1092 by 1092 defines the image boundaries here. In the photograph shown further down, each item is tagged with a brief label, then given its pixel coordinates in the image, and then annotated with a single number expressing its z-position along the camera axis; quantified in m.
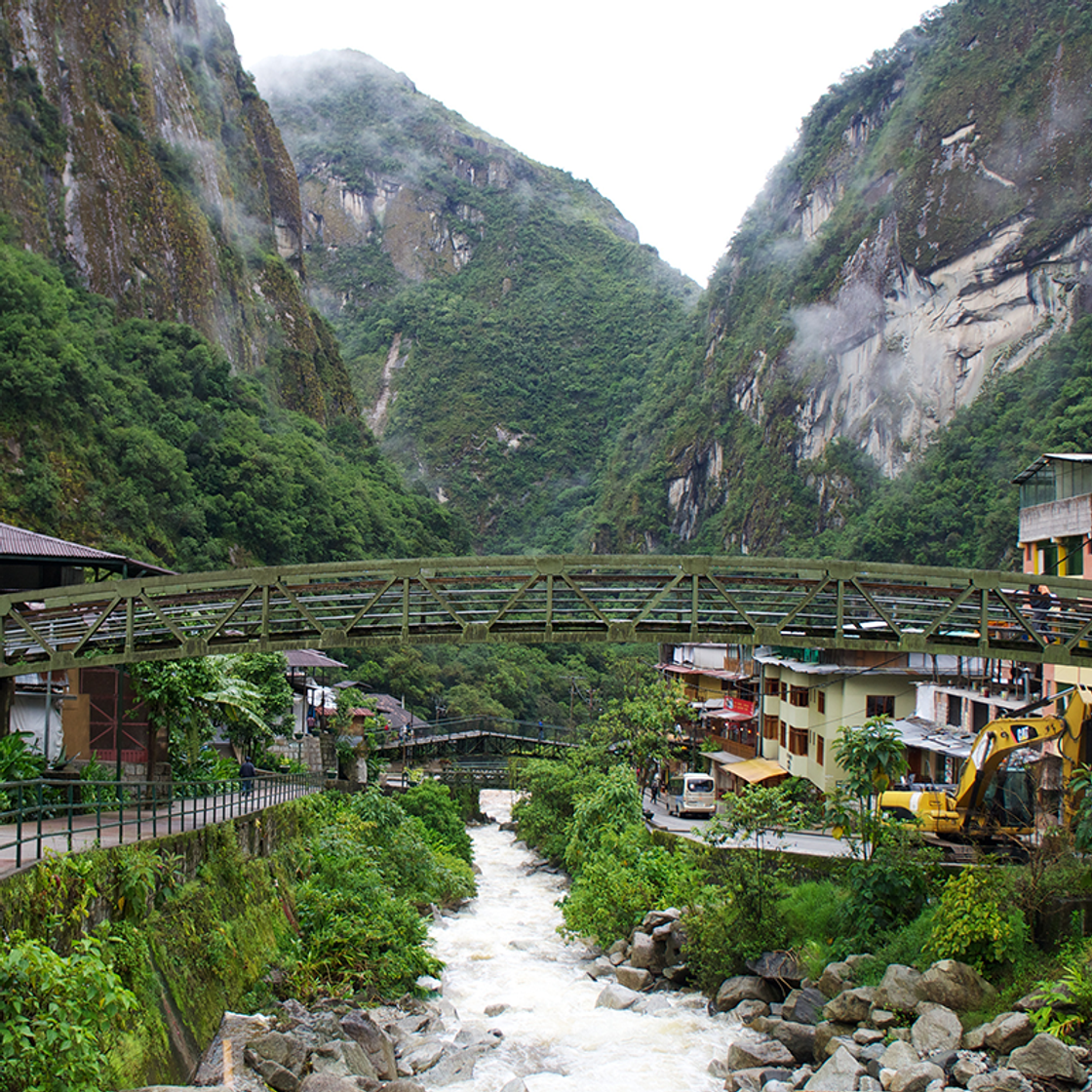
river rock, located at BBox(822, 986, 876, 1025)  18.22
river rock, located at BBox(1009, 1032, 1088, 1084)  14.51
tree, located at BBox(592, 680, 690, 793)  40.56
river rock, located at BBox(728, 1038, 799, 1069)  18.02
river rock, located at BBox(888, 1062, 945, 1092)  15.41
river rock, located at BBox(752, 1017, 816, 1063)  18.28
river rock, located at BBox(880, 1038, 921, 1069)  16.12
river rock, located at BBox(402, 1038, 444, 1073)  17.43
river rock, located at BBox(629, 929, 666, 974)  23.78
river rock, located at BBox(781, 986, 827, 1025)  19.33
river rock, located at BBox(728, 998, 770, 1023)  20.53
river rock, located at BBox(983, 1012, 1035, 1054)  15.94
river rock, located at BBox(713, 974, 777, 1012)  21.27
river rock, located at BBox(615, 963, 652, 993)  23.02
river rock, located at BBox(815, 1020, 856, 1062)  17.69
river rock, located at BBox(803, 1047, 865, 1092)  16.00
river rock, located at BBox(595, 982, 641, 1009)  21.88
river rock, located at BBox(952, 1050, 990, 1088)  15.31
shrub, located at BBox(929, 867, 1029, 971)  18.00
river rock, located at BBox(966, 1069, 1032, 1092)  14.54
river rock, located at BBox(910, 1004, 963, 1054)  16.48
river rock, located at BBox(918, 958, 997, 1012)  17.61
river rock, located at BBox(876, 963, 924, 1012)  17.91
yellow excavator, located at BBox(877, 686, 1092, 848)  21.30
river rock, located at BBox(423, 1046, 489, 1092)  17.20
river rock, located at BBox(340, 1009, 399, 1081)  16.69
